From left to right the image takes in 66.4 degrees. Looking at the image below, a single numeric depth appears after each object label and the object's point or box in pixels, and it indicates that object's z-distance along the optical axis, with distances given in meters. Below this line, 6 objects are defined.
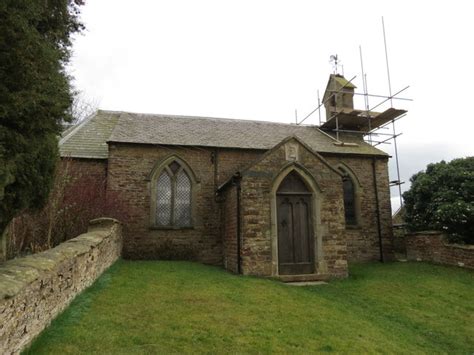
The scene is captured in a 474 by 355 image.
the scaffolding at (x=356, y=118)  20.31
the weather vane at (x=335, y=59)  23.94
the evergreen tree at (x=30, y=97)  4.64
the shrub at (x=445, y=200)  14.47
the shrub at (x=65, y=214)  9.18
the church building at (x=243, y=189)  12.57
